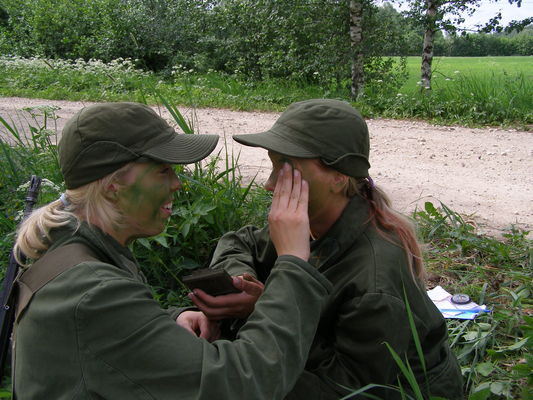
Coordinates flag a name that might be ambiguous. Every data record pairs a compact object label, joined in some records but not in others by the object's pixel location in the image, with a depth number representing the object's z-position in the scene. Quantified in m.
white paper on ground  3.29
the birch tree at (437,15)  9.00
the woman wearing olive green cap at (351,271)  2.02
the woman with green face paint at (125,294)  1.55
